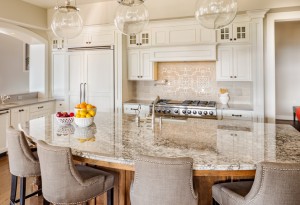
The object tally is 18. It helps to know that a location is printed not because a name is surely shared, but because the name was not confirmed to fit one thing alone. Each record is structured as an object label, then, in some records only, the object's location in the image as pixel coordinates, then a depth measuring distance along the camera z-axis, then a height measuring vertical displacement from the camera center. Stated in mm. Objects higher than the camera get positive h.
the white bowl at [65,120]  2756 -199
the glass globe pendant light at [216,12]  2395 +884
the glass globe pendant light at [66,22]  3008 +997
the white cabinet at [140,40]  5098 +1300
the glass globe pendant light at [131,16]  2816 +999
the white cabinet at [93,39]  5254 +1376
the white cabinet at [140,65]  5219 +781
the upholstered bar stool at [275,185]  1374 -475
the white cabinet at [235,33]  4469 +1261
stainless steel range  4570 -133
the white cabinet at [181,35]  4668 +1291
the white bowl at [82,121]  2635 -204
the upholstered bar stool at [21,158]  2162 -499
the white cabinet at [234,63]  4548 +724
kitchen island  1646 -340
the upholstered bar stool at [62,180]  1730 -564
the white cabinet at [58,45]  5703 +1348
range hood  4707 +959
